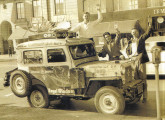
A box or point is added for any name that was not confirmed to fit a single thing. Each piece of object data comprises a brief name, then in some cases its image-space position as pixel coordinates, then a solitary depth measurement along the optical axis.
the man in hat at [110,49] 8.09
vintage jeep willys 6.33
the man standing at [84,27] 8.65
